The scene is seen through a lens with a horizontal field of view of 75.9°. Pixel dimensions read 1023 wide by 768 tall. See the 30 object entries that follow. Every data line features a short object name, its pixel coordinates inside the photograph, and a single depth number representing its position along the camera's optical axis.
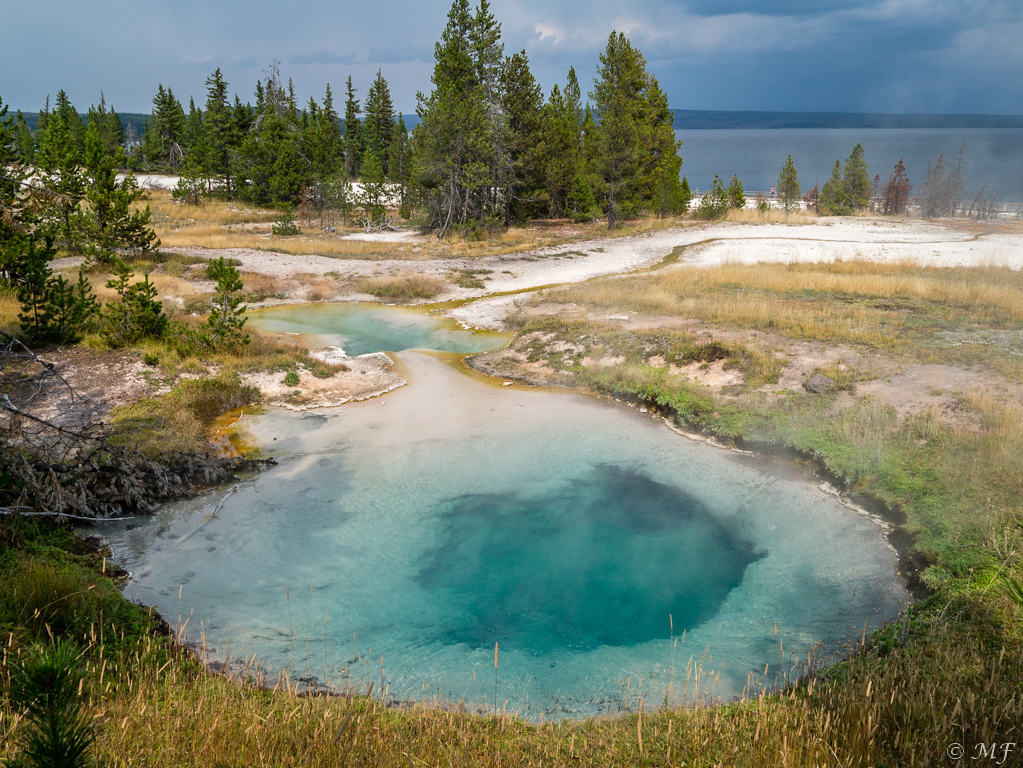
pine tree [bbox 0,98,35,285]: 13.08
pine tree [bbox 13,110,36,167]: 59.75
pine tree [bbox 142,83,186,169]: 60.00
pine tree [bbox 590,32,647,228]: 34.69
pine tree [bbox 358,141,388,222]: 38.53
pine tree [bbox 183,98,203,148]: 57.00
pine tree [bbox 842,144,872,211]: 53.19
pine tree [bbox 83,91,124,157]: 60.97
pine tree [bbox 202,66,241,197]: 49.06
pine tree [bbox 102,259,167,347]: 14.97
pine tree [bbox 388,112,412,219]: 48.94
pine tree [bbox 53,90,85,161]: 60.10
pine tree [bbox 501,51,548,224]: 36.62
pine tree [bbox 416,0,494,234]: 31.52
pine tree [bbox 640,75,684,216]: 39.97
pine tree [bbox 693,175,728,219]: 39.91
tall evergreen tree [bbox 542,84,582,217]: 39.16
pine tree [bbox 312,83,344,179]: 44.43
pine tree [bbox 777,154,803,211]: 48.75
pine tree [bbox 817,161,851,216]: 51.88
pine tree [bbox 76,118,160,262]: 21.28
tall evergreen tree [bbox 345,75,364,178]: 64.88
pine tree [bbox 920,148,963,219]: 50.12
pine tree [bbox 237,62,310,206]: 41.56
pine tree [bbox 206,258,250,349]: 14.93
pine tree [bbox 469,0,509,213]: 33.53
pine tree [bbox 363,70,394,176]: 64.56
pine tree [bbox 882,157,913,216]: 53.34
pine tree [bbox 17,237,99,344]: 13.60
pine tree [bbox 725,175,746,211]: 44.88
